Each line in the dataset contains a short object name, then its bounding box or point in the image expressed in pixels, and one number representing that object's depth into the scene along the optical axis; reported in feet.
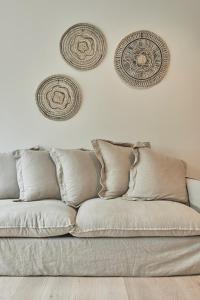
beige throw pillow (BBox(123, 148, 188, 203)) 7.96
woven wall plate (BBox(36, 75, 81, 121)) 9.56
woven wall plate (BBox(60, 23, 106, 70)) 9.55
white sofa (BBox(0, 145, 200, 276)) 6.50
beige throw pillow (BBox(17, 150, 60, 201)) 8.04
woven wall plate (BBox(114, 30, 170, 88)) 9.56
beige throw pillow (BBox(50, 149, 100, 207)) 8.03
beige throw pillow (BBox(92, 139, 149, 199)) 8.18
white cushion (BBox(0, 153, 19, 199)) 8.39
